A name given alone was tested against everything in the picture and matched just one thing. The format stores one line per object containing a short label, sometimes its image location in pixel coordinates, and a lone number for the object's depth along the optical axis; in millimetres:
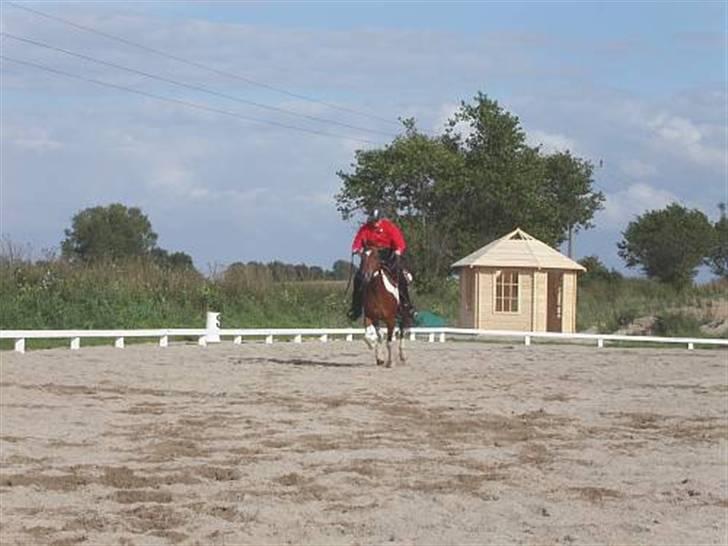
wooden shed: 42219
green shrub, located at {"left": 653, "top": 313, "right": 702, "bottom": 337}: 44438
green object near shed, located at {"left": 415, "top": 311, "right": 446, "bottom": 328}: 41469
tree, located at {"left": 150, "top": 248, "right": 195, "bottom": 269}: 38719
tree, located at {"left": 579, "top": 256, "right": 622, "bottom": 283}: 70444
